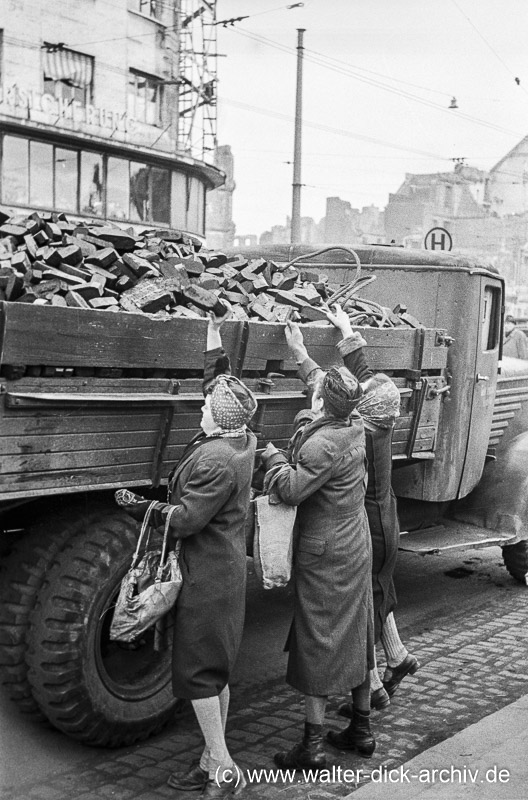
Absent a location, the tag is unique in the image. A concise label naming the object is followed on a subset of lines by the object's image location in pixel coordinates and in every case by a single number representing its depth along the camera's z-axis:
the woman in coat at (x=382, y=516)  4.84
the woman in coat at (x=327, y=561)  4.19
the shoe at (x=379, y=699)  5.02
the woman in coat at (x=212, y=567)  3.83
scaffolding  30.07
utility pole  18.33
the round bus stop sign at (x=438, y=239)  14.30
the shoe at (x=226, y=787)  3.85
